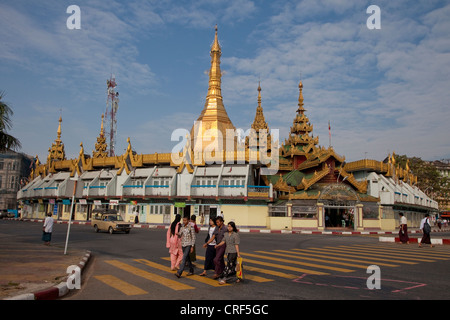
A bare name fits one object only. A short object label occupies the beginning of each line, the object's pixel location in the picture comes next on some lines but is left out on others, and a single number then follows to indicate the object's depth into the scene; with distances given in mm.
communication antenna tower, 86250
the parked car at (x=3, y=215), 59244
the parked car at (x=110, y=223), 25462
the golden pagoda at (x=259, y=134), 48438
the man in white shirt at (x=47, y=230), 16686
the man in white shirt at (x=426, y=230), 18438
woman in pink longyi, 10133
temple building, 35875
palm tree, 12836
